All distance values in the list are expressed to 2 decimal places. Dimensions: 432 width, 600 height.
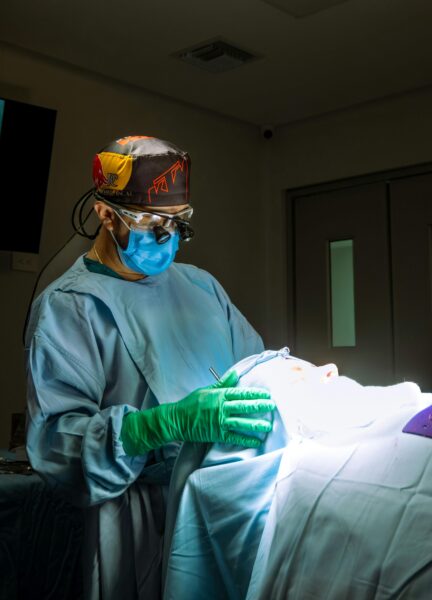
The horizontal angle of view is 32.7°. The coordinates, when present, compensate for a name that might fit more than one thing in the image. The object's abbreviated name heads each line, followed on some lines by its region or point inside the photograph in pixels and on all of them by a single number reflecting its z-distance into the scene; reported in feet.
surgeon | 4.74
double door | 12.08
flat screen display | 10.00
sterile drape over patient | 3.43
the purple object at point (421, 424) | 3.79
